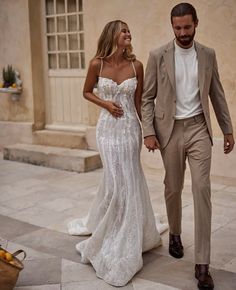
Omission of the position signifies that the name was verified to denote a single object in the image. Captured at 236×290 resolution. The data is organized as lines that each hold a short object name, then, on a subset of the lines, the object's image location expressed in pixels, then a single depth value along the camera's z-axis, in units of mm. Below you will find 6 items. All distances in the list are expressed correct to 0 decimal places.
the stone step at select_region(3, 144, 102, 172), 7652
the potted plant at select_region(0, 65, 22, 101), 9008
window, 8445
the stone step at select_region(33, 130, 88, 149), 8289
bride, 3965
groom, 3588
